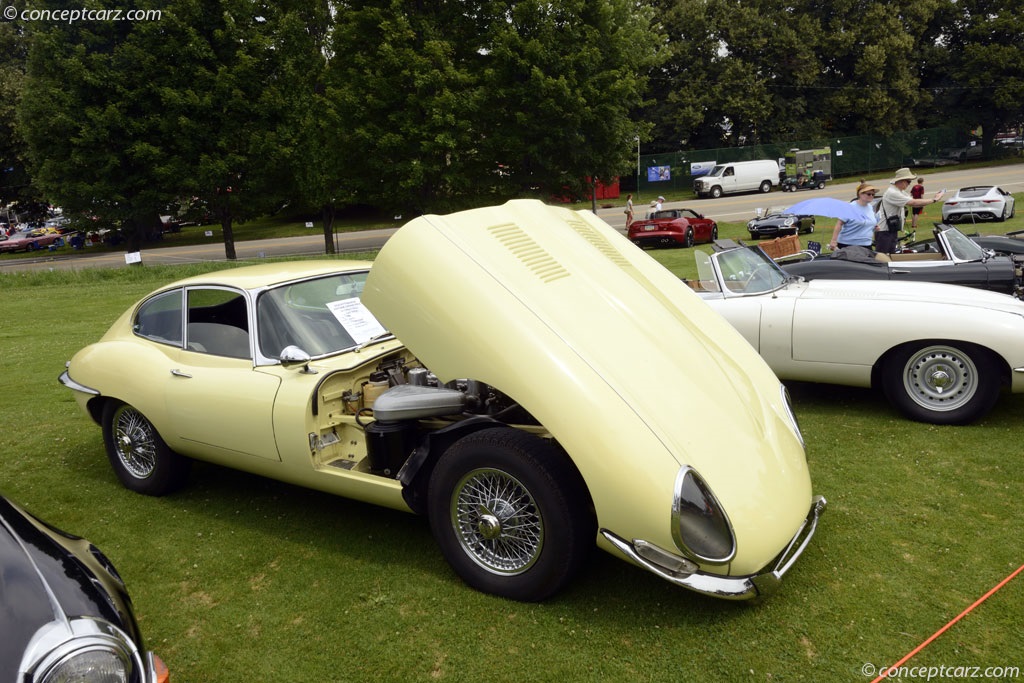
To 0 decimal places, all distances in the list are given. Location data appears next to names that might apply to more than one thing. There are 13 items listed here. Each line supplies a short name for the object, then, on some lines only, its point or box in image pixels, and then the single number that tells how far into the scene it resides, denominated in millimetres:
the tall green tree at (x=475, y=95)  23141
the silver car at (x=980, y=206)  22812
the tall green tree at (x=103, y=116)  24484
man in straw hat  9625
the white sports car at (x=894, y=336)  5348
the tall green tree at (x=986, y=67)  49531
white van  42062
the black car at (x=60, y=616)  1913
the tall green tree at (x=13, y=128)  39625
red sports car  23562
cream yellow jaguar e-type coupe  3059
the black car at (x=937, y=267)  7527
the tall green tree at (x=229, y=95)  23703
